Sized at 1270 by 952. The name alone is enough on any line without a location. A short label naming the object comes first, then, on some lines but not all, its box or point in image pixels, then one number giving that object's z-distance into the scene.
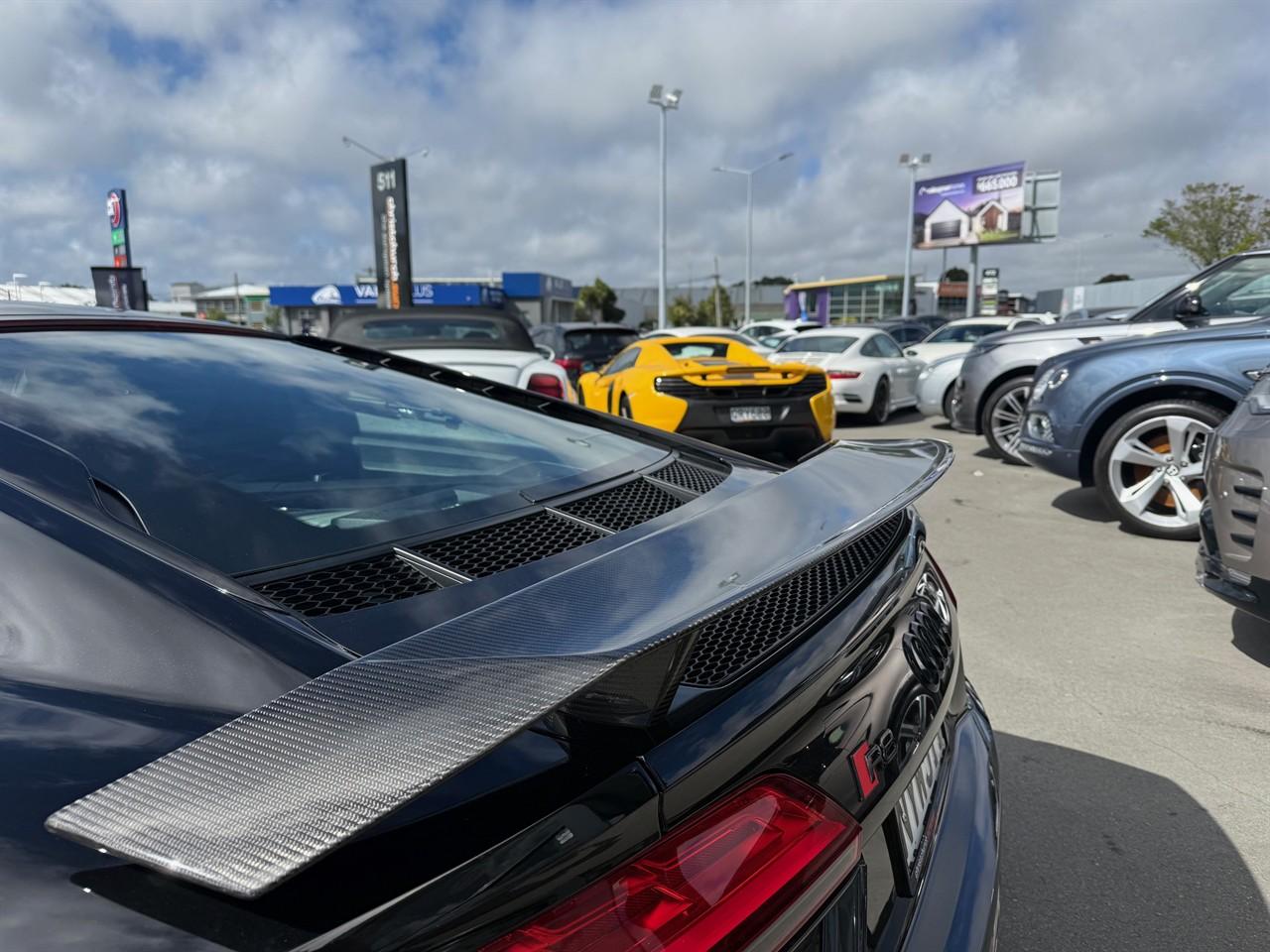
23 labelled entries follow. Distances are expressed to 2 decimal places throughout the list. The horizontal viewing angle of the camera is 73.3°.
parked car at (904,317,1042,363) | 14.35
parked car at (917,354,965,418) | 10.40
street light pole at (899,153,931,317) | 42.34
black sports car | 0.74
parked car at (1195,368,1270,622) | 3.08
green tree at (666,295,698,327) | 67.50
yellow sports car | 7.52
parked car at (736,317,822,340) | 25.27
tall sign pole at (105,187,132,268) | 21.58
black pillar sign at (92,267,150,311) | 14.33
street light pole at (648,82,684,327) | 26.66
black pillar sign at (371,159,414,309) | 21.22
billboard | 41.66
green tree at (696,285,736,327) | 68.76
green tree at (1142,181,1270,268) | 33.66
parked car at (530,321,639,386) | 14.44
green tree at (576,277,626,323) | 69.69
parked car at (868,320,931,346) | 22.84
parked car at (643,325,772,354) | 14.08
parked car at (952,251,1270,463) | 6.16
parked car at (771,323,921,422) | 11.57
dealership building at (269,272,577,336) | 61.91
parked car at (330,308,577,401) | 6.58
